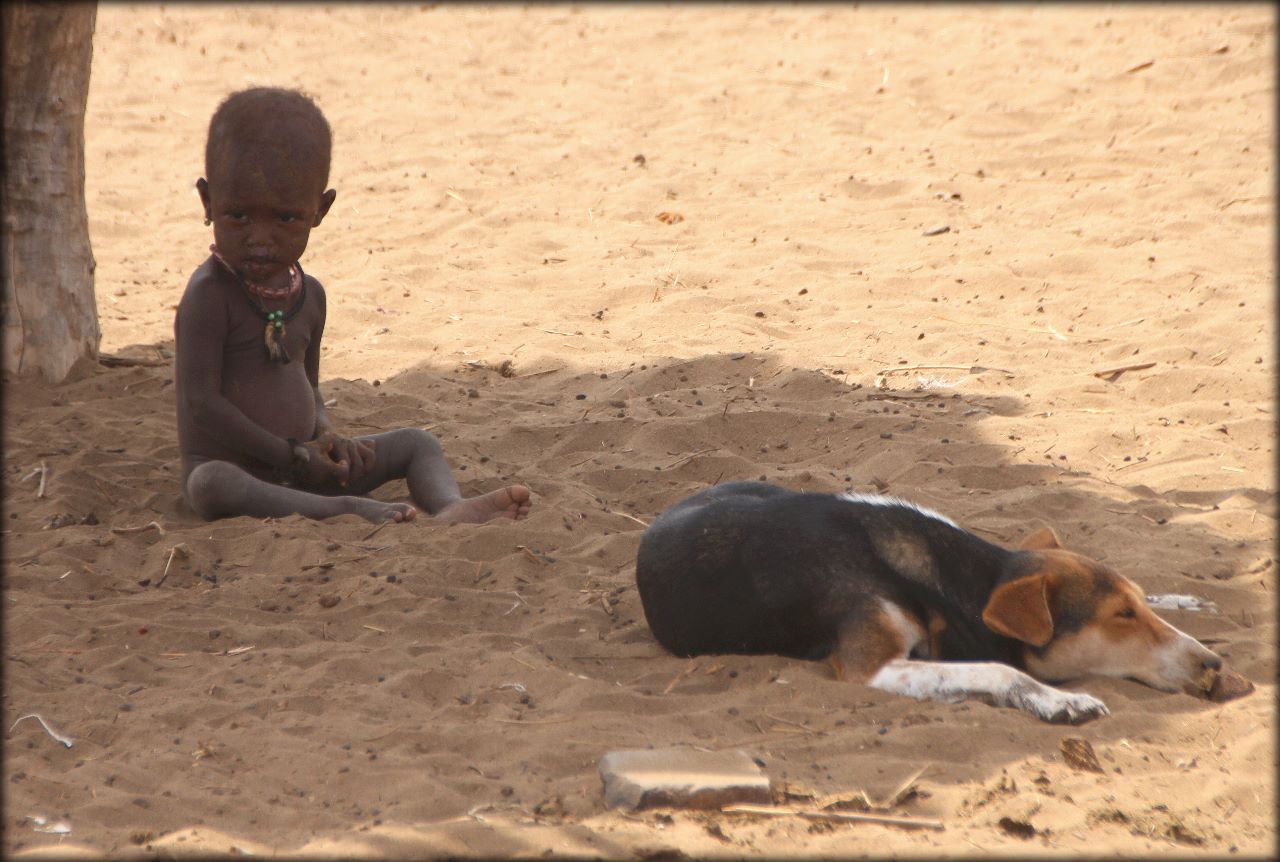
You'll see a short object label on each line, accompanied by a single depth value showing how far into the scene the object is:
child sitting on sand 11.42
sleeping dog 8.66
